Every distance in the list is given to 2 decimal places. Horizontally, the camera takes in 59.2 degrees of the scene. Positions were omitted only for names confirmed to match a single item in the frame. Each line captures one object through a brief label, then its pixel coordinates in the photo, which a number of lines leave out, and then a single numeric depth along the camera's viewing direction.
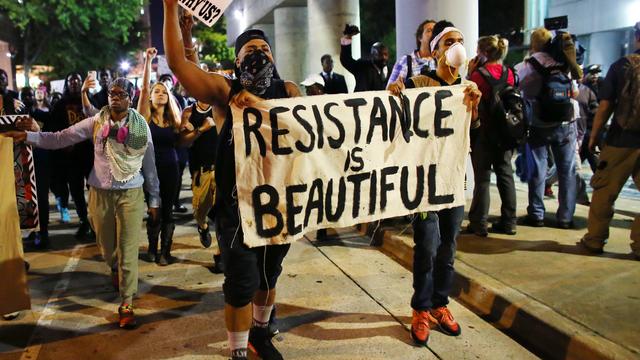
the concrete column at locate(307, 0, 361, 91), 13.37
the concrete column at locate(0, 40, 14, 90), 20.05
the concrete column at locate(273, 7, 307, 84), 18.25
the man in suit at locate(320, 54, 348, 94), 9.02
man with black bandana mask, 3.18
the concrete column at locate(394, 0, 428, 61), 8.01
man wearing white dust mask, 3.92
